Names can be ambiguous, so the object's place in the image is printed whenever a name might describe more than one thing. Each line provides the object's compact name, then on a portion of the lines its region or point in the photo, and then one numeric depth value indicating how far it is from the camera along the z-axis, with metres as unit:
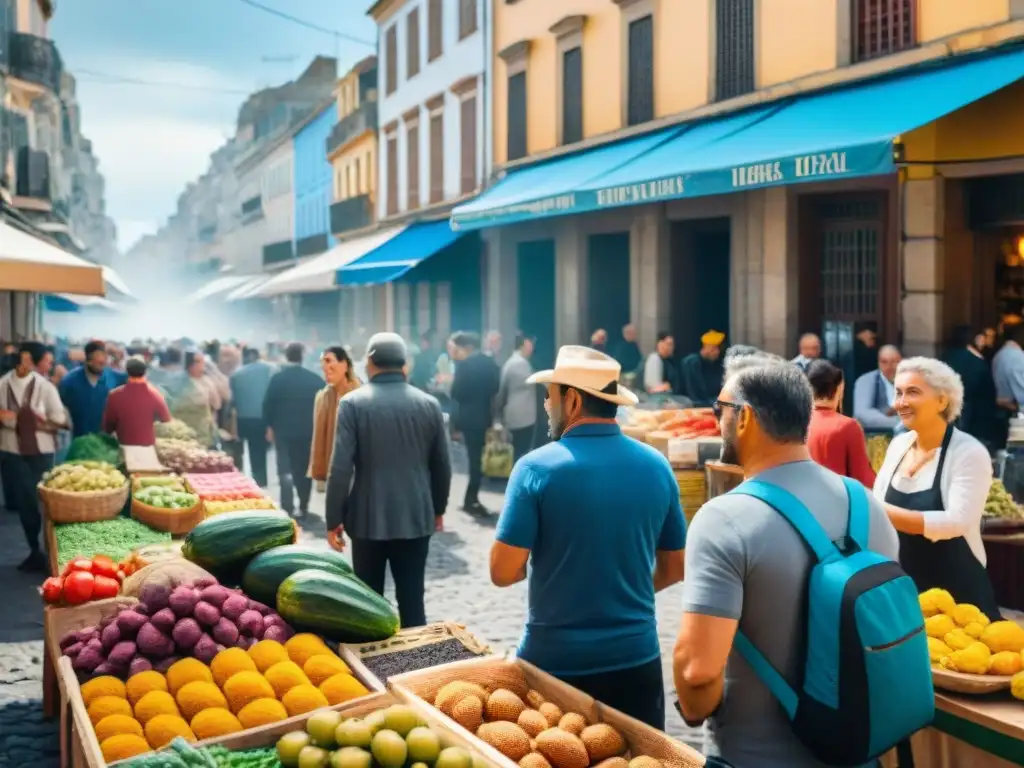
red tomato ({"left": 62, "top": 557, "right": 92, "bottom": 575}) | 6.13
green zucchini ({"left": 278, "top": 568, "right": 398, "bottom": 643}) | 5.20
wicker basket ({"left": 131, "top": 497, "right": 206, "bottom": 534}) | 8.32
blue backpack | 2.94
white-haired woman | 5.20
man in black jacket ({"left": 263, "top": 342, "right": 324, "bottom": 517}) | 12.73
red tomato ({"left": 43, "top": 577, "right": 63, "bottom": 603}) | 5.85
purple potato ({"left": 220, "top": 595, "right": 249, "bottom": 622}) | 5.09
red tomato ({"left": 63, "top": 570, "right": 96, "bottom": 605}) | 5.86
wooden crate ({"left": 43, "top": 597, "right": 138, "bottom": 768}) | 5.72
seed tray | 5.06
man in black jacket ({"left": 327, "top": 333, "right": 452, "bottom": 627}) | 6.77
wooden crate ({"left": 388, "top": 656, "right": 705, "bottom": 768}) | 3.78
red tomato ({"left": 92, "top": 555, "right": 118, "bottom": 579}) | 6.21
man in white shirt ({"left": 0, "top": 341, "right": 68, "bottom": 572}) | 10.66
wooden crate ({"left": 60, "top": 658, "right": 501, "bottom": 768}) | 3.88
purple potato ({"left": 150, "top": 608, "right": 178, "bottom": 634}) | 4.91
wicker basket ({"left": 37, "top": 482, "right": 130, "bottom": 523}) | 8.61
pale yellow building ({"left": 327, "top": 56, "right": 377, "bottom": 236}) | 36.31
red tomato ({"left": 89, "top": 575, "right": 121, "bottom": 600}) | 5.94
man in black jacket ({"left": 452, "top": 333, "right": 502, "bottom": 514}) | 14.34
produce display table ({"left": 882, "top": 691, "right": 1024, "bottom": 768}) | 4.20
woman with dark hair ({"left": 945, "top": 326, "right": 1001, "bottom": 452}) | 12.31
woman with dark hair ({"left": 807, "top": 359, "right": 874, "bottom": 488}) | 6.46
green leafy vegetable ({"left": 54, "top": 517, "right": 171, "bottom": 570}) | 7.49
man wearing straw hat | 4.16
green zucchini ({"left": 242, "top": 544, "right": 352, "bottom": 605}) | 5.57
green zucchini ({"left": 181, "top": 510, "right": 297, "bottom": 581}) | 5.92
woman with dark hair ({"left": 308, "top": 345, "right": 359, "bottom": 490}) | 10.09
